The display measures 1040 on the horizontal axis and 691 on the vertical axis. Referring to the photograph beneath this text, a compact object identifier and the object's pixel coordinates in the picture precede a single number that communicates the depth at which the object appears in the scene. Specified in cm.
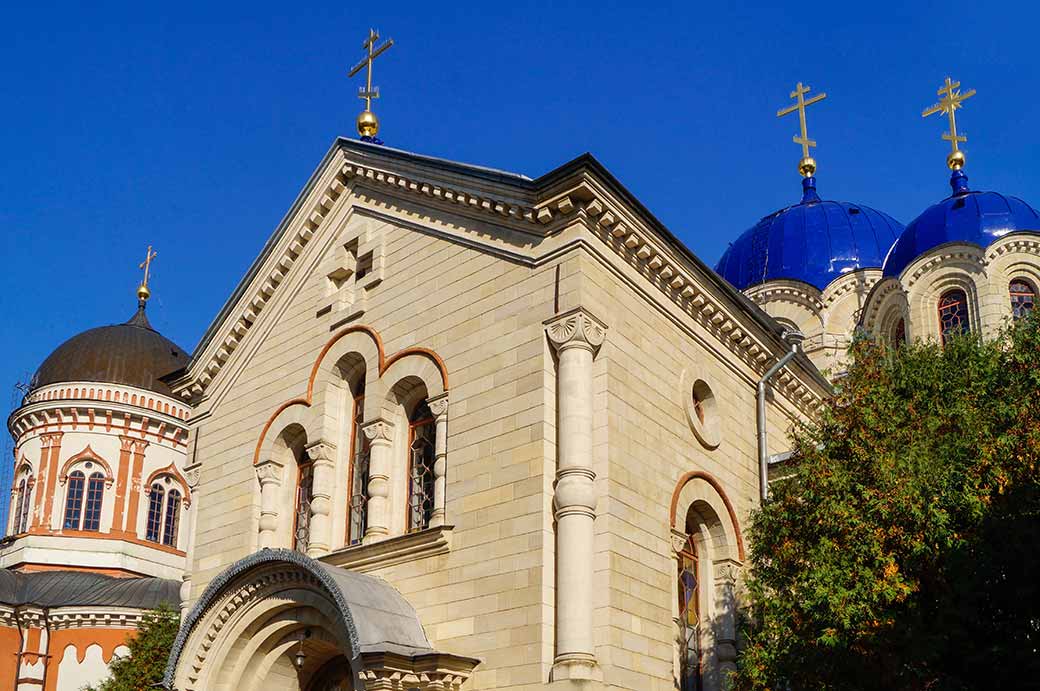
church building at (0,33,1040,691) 1348
